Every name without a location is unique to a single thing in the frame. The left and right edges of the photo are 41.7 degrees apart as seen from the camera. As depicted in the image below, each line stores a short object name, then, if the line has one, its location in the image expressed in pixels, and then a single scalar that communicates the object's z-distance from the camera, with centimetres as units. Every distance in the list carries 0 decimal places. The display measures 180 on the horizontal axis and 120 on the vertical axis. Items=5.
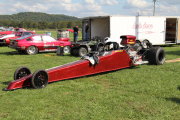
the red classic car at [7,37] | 2009
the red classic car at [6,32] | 2315
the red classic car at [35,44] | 1438
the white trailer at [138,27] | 1648
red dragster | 612
